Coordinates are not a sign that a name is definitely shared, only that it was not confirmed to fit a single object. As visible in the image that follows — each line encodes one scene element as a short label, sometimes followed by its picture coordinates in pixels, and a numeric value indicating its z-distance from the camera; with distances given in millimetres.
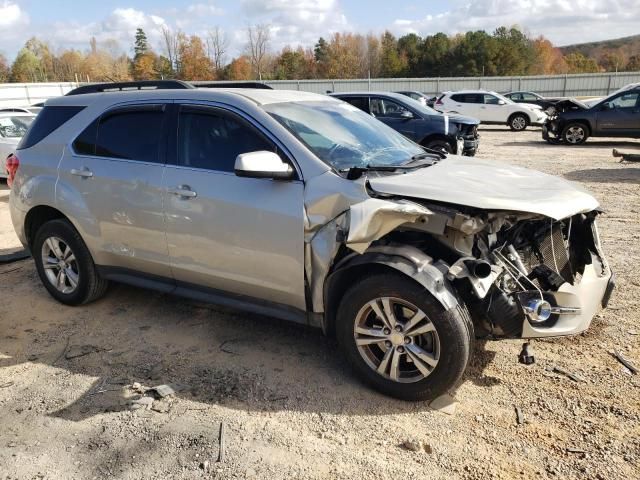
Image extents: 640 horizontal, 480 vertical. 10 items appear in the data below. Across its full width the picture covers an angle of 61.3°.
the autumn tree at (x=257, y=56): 75875
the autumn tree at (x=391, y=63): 68000
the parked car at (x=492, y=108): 23219
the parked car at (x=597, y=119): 15211
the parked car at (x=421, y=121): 12398
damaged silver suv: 3092
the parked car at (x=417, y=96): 25609
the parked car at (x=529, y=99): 26156
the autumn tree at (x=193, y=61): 73875
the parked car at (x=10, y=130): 11094
